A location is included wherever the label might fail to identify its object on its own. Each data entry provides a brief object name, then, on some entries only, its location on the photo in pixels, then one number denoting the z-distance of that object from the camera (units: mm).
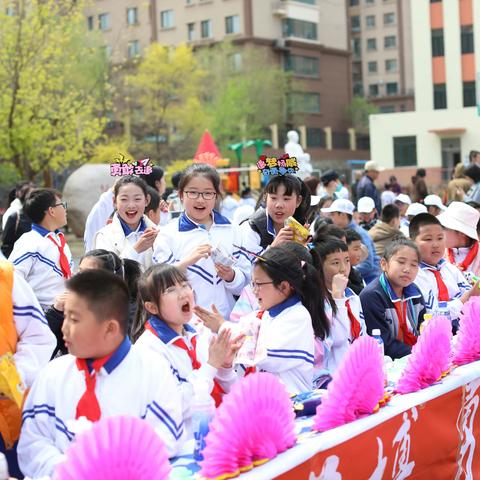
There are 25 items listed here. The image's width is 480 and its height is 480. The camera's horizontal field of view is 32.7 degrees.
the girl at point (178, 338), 3424
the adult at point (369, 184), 12195
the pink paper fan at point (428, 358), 4117
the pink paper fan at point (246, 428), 2836
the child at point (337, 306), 4617
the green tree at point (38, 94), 21141
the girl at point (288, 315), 4012
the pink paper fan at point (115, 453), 2453
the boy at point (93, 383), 2969
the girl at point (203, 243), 4961
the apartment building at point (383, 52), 67812
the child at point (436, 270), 5785
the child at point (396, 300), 5246
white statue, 14272
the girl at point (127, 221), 5570
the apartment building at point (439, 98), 44000
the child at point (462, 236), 6539
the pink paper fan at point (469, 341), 4727
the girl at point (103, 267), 4402
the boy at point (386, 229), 8165
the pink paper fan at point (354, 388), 3441
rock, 22531
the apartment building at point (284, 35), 54719
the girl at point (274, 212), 5277
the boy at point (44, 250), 5699
